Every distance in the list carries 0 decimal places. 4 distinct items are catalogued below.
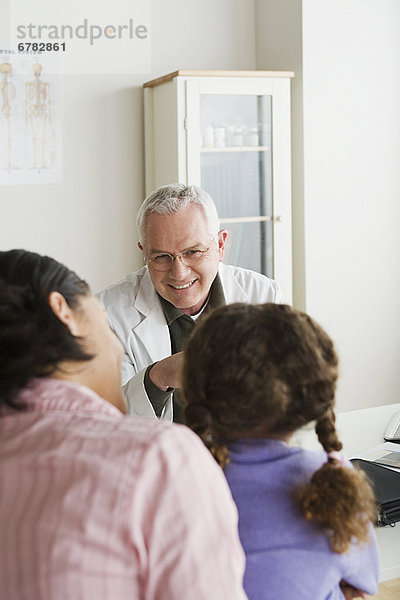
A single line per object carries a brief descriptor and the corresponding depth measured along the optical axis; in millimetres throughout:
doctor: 2031
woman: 735
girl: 1006
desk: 1463
